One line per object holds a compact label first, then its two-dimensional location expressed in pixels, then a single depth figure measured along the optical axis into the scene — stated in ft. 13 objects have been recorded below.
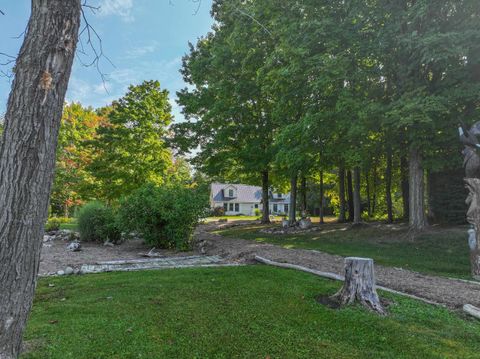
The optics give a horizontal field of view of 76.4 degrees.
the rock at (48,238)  38.89
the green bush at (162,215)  30.32
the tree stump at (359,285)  13.10
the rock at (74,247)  30.22
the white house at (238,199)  151.74
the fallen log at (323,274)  14.60
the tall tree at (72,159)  73.72
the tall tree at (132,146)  56.39
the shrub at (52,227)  47.15
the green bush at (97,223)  35.60
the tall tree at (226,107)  48.83
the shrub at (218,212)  130.60
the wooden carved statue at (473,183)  19.85
